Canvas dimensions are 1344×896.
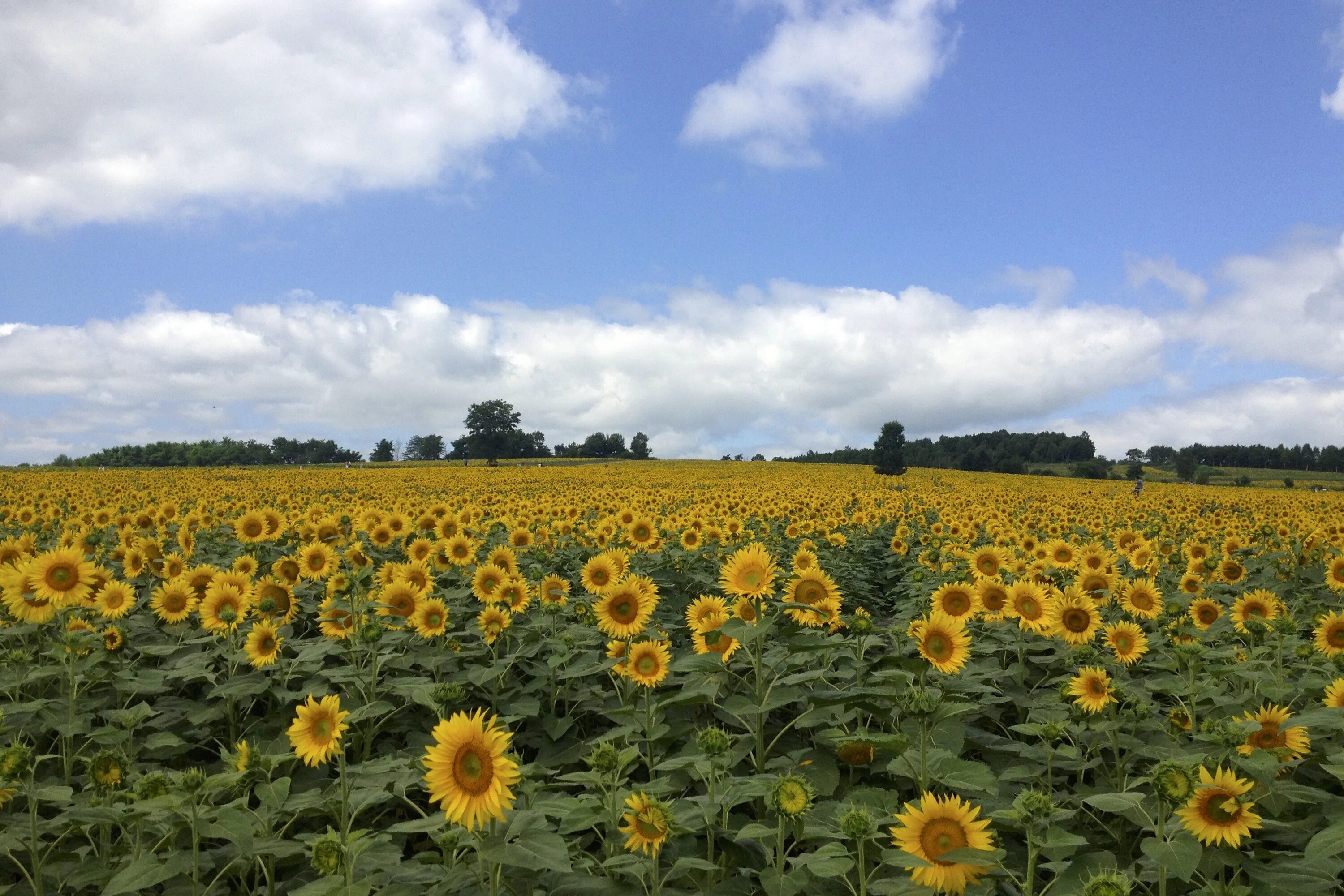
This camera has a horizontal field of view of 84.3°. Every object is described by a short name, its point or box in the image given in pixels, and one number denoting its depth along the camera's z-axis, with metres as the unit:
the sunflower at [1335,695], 4.06
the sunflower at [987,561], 6.85
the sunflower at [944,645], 4.44
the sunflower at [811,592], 4.91
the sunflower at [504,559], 7.14
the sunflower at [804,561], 7.26
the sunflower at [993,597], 5.59
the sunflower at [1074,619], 5.43
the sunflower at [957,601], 5.24
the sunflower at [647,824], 2.74
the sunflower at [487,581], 6.29
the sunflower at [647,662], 4.55
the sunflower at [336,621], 5.41
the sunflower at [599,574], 6.25
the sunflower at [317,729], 3.58
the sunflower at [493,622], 5.43
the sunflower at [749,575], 4.47
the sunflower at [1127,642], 5.52
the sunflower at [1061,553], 8.12
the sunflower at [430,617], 5.48
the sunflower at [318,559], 6.99
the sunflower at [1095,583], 6.43
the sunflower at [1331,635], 5.09
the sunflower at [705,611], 5.01
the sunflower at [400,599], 5.67
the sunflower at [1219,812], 2.97
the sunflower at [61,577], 5.36
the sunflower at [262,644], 5.13
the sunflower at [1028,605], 5.64
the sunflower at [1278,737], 3.72
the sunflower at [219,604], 5.54
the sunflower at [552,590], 5.99
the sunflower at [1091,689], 4.29
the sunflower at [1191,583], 7.77
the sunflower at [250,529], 8.41
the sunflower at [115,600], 5.94
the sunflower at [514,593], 6.14
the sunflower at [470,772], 2.62
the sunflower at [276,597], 5.76
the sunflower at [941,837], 2.66
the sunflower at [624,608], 5.34
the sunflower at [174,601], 6.05
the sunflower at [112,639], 4.96
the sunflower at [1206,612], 6.74
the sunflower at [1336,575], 7.78
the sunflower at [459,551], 7.29
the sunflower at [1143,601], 6.64
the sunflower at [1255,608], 6.27
